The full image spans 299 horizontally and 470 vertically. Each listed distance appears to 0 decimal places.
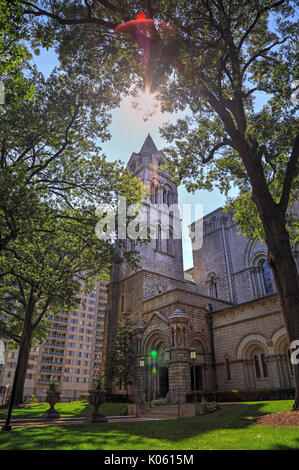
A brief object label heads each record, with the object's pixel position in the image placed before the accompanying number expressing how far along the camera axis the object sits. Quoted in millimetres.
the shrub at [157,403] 20009
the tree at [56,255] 16172
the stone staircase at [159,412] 16344
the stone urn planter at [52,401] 15529
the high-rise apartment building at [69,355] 63094
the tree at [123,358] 25344
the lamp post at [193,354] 17148
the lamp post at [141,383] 24441
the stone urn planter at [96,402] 12750
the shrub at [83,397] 31488
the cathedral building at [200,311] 19688
